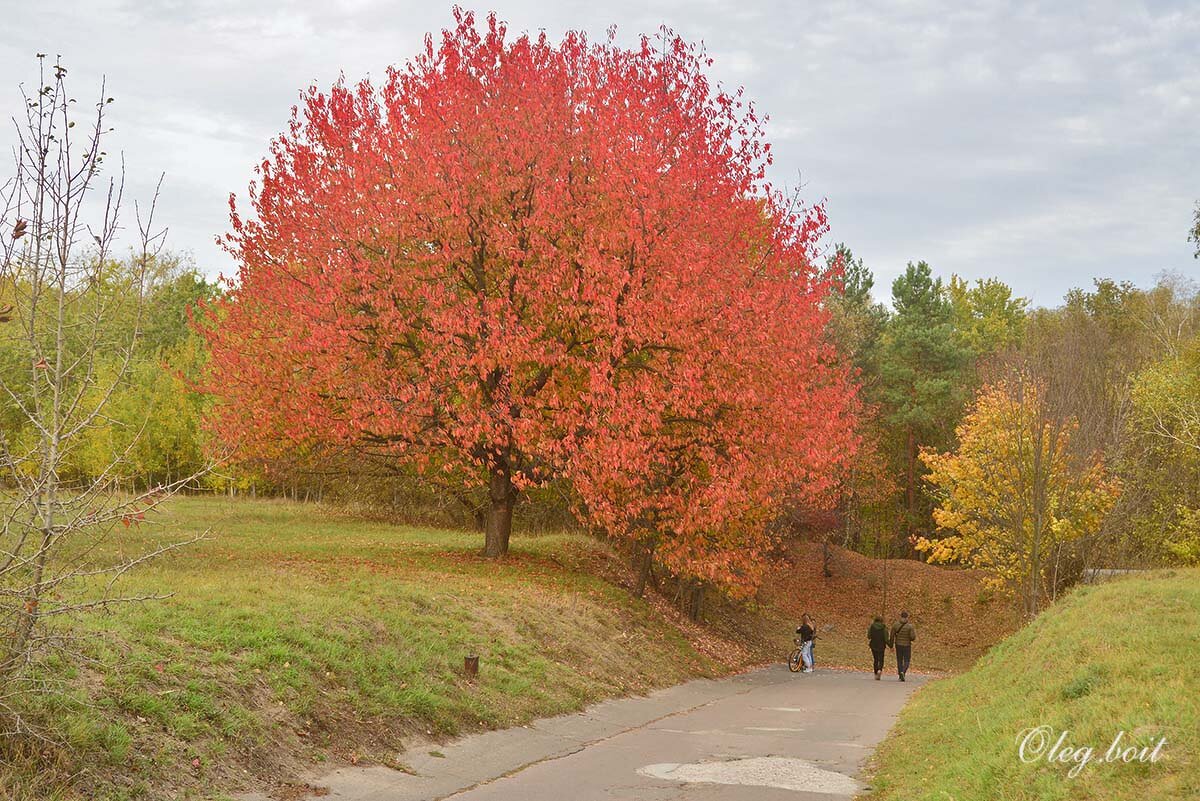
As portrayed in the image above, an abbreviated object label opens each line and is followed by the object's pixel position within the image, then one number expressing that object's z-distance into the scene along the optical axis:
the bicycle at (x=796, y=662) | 27.34
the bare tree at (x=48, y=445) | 7.94
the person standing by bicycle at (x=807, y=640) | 27.52
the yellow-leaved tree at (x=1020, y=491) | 28.88
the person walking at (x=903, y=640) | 26.72
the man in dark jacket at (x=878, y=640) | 26.70
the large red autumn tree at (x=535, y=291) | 21.45
